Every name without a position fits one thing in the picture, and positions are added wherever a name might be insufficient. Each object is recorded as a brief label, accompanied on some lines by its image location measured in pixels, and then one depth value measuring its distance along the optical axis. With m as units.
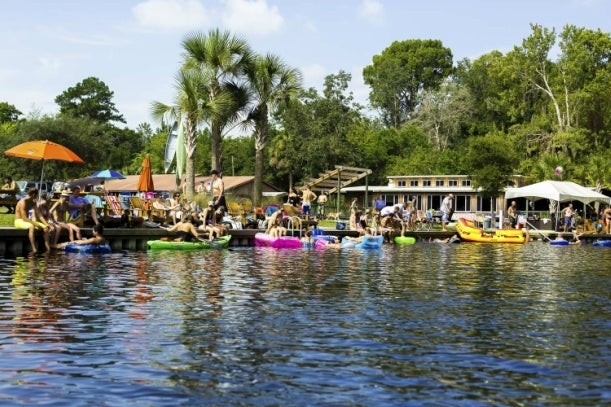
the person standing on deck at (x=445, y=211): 40.31
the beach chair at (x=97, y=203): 25.96
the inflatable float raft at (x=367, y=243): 29.02
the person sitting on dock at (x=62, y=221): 23.12
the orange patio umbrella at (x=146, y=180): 33.72
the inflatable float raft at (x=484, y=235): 37.06
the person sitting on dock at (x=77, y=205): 24.35
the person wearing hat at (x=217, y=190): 27.44
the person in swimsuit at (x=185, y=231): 26.45
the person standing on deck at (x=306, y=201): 32.75
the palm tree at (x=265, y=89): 42.28
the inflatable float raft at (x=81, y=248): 22.72
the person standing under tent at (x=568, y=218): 42.37
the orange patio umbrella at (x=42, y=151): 27.19
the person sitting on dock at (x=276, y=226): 28.38
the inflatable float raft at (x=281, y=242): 27.97
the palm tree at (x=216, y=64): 39.53
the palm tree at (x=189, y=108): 38.62
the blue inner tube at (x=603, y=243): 37.34
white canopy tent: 41.25
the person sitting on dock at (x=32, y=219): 21.98
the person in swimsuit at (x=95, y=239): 22.84
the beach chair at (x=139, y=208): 29.09
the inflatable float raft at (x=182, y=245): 25.31
